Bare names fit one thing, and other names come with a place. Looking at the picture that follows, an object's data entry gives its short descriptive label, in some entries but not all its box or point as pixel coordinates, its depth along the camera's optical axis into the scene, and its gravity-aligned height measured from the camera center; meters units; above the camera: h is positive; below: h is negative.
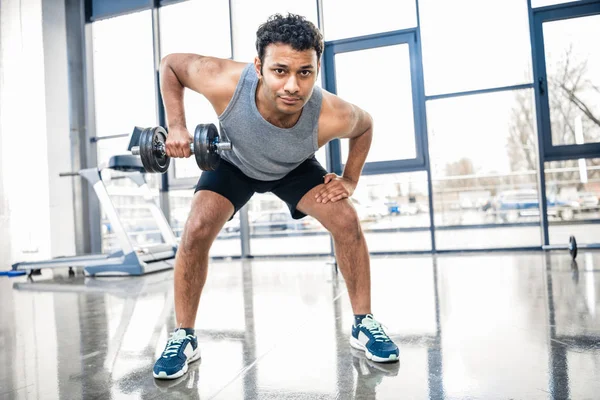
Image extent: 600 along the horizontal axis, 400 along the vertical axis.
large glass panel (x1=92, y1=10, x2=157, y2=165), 5.39 +1.89
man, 1.33 +0.23
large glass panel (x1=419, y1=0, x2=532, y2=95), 4.12 +1.57
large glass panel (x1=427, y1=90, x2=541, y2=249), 4.15 +0.33
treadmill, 3.79 -0.28
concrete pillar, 5.01 +1.05
